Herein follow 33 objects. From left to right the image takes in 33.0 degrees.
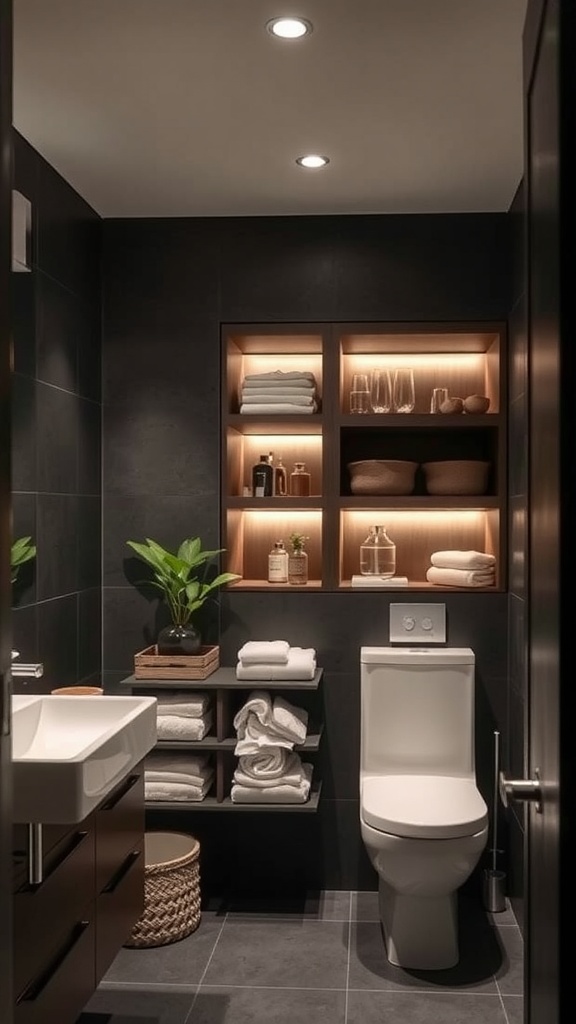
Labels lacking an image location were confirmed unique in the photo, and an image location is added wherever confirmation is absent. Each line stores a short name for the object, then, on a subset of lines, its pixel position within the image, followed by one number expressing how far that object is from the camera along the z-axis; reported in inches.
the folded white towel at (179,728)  135.3
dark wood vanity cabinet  78.1
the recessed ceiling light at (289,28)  87.7
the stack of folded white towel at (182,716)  135.3
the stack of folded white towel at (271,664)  134.8
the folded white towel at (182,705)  136.4
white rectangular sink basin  78.7
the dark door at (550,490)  41.0
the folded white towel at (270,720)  133.8
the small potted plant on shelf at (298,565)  147.3
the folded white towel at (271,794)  133.7
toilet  116.0
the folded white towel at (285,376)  147.0
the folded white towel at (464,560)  141.9
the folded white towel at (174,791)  135.4
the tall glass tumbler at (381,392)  148.1
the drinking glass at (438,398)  147.8
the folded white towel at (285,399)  146.2
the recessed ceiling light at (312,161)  121.6
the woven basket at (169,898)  125.0
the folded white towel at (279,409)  145.9
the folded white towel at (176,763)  135.9
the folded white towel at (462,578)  141.9
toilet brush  136.5
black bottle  148.6
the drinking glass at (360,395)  147.8
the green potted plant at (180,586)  138.2
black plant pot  137.9
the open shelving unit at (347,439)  145.0
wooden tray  136.6
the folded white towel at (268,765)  133.9
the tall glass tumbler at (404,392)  149.0
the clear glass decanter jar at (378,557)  148.2
